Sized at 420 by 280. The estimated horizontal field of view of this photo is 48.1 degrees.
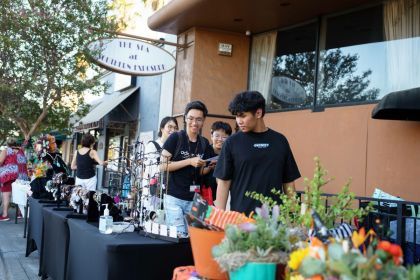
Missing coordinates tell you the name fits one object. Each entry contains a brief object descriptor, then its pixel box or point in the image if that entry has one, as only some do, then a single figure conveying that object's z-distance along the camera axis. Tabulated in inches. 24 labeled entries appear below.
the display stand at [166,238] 120.6
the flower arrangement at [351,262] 55.4
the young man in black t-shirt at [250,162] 125.1
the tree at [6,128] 583.1
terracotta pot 85.0
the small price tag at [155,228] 125.5
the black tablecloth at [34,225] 214.7
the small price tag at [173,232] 122.6
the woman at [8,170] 398.6
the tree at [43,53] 422.0
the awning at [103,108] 564.1
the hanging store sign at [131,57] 327.6
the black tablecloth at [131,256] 112.6
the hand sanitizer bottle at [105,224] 130.5
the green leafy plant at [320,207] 81.9
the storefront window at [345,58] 273.1
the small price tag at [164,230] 123.6
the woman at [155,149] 148.4
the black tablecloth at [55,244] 161.2
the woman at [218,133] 194.2
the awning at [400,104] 212.5
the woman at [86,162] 314.3
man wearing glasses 158.9
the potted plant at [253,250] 73.0
